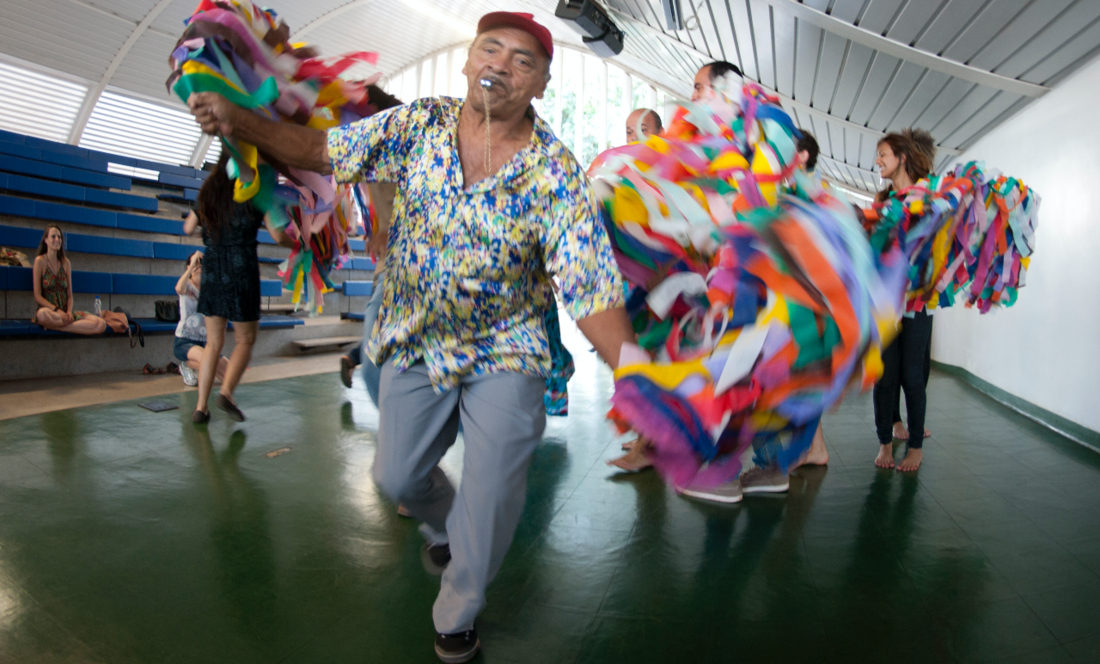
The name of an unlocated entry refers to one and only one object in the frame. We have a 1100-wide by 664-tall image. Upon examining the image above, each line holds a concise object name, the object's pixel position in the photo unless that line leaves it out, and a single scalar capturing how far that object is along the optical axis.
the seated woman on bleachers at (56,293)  5.60
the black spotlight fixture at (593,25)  9.34
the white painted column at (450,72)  22.75
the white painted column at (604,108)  20.53
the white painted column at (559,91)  20.98
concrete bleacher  6.02
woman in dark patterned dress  4.04
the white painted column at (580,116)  20.77
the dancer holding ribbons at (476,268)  1.65
